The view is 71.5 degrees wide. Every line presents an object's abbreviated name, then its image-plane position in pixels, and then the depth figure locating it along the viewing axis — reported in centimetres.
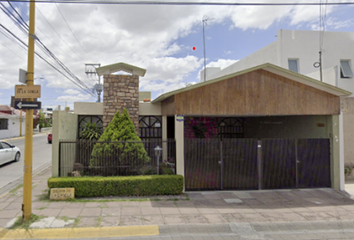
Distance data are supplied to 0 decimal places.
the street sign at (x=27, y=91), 577
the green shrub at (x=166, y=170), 816
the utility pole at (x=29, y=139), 568
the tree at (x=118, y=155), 808
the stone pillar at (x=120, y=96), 1057
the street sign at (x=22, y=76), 567
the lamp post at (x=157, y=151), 799
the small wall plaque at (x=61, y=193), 714
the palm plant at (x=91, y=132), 1038
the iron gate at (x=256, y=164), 825
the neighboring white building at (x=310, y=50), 1527
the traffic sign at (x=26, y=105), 568
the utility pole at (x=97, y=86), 2487
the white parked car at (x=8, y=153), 1249
